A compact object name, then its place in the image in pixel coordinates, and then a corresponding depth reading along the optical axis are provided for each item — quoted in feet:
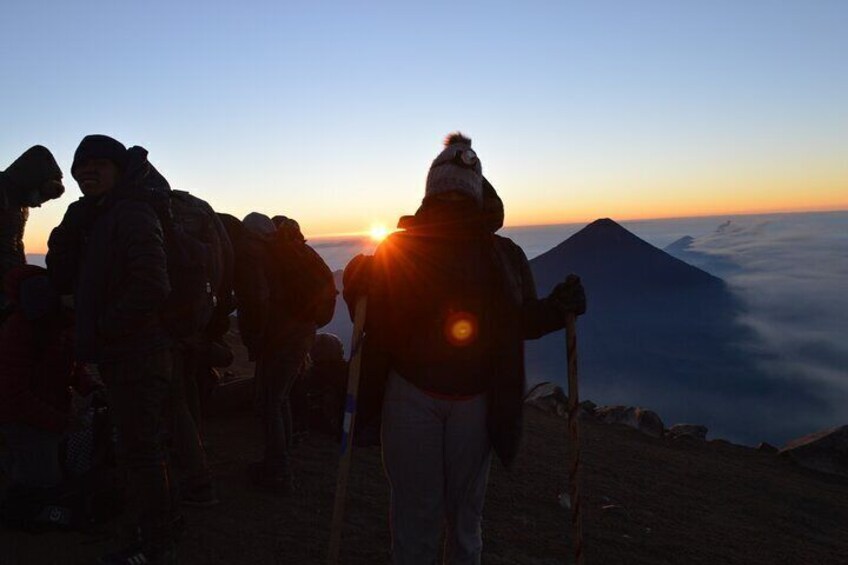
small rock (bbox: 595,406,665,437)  39.28
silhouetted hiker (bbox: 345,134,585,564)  8.66
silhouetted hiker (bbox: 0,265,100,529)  12.38
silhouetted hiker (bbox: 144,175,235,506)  13.04
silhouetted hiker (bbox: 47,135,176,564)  10.42
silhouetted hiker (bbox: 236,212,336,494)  15.99
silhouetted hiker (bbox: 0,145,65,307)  18.16
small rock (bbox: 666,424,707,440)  40.28
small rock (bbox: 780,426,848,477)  37.96
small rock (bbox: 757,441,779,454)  41.10
